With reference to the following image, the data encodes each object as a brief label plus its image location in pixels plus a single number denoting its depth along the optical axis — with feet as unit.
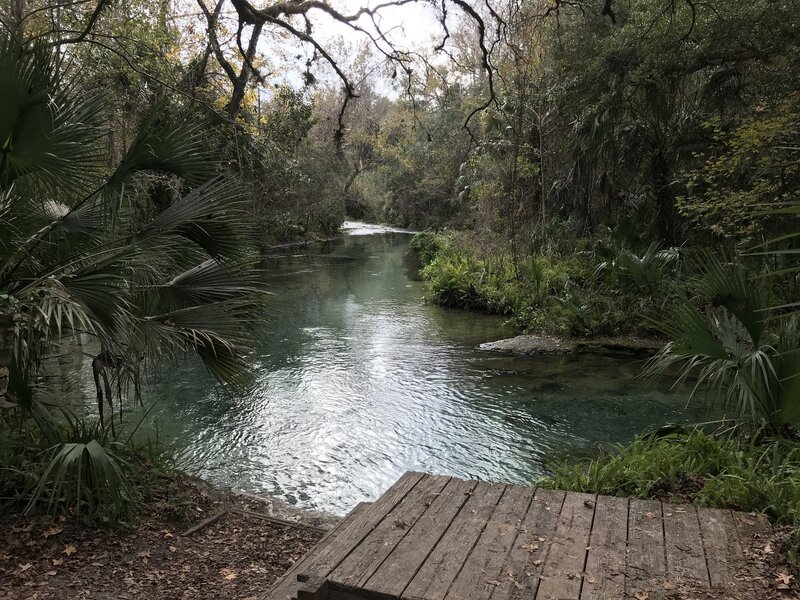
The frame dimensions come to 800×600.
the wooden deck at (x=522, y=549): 7.26
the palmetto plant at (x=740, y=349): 12.22
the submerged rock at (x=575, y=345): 30.58
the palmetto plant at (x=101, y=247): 10.96
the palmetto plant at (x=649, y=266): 30.04
